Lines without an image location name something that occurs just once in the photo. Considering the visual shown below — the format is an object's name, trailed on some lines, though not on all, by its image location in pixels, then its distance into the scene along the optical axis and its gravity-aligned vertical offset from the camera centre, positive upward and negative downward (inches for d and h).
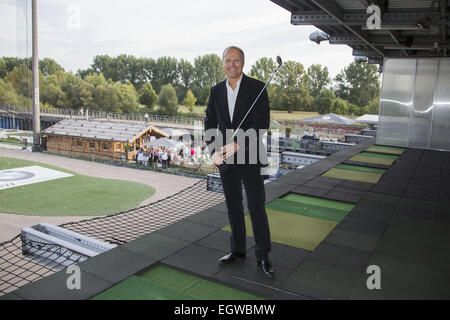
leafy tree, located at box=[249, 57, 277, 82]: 1815.9 +277.8
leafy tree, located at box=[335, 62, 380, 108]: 2092.8 +235.9
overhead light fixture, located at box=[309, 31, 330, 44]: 384.8 +92.1
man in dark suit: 91.7 -5.9
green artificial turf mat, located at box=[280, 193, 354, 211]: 170.4 -40.3
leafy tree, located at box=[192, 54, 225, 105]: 2093.8 +281.1
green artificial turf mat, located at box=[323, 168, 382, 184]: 235.6 -36.9
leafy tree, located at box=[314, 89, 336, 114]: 1900.8 +101.2
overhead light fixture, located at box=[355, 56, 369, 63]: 527.1 +96.1
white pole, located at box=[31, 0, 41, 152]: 1029.4 +49.7
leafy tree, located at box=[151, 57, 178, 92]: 2502.5 +312.0
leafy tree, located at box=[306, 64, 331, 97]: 2192.4 +273.5
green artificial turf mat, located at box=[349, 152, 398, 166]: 313.2 -33.0
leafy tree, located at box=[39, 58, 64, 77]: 2470.2 +312.7
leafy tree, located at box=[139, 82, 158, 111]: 2082.9 +103.0
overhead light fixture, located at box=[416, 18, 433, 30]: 240.2 +68.0
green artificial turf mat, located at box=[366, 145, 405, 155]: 385.2 -29.5
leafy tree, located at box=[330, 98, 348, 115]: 1838.1 +75.1
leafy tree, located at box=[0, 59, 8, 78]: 1800.0 +205.0
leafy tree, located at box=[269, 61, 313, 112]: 1862.7 +142.3
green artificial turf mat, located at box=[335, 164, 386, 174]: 269.4 -36.0
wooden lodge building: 949.8 -70.4
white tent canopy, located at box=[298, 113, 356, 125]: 863.2 +4.0
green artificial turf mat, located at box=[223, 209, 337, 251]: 122.6 -41.2
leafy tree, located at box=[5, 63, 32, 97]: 1367.9 +131.7
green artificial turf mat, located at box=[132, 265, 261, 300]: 86.1 -43.0
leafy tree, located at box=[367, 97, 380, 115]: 1771.7 +77.8
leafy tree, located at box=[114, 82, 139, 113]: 2018.9 +77.8
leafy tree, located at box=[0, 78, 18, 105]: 1486.2 +62.8
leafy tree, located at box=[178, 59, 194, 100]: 2357.3 +289.4
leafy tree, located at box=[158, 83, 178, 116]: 1924.3 +76.6
